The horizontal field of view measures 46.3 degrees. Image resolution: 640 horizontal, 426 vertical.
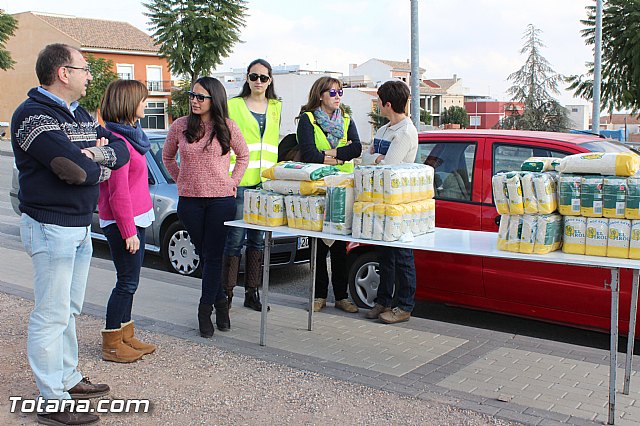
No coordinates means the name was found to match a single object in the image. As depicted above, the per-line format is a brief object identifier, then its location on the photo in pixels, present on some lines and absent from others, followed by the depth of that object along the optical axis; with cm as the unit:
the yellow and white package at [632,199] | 439
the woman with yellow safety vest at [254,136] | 652
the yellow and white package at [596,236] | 445
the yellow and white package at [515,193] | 465
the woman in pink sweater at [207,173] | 589
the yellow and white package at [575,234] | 455
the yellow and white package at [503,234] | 471
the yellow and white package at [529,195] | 462
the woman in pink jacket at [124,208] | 513
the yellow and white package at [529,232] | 457
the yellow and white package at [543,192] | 459
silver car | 845
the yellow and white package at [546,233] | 455
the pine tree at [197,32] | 4381
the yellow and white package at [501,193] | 470
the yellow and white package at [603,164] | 444
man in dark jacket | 407
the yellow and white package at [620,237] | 439
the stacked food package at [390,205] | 513
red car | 588
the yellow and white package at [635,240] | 436
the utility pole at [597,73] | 1691
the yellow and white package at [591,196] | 450
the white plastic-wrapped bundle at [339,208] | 540
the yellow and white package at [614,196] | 443
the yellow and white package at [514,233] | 464
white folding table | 436
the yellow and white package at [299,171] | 571
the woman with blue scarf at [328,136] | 661
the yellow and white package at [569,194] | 458
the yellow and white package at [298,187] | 568
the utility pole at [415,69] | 886
